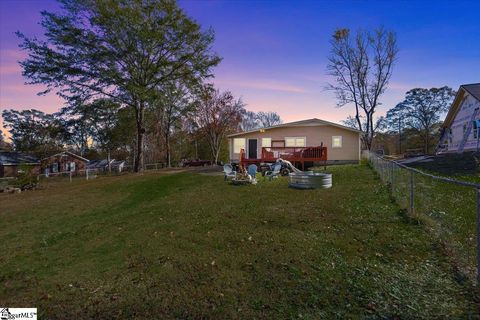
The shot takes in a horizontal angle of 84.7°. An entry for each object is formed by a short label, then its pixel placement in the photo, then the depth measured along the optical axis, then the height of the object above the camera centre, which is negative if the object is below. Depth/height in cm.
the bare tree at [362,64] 2714 +957
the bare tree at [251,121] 5845 +800
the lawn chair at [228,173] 1350 -88
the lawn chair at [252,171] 1232 -74
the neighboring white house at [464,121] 1917 +257
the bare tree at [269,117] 6351 +926
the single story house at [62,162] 4047 -59
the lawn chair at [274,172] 1301 -87
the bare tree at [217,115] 3634 +564
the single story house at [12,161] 3569 -19
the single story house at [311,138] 2177 +143
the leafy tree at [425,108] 4425 +774
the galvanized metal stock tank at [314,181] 987 -100
